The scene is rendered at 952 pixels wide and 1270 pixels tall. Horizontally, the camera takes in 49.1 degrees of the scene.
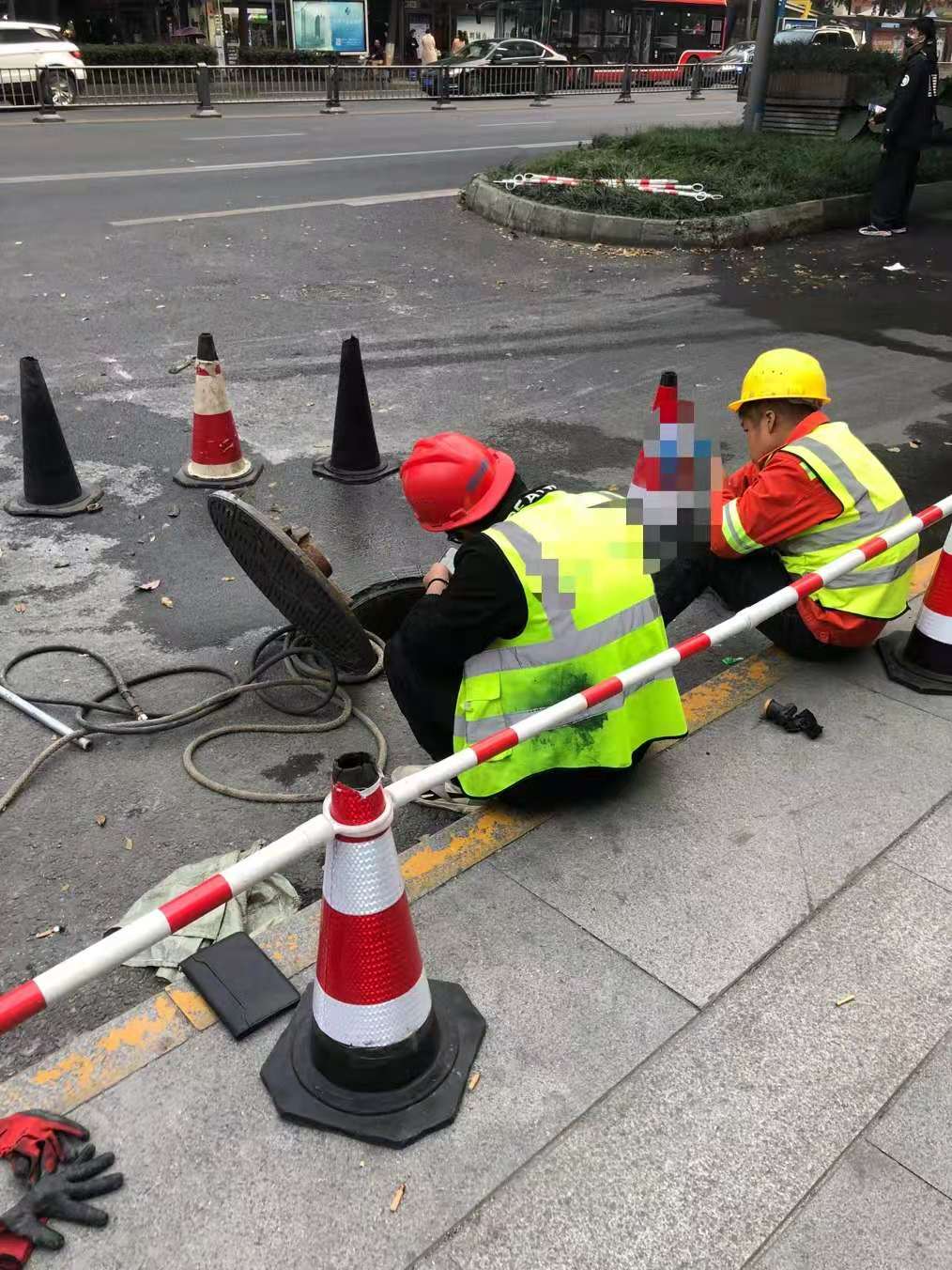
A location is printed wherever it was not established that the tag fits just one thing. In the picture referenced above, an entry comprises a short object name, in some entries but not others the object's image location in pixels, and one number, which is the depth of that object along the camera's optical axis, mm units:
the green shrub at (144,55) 28344
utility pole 15148
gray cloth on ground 2941
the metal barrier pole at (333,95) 24969
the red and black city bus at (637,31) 36531
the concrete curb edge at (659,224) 11945
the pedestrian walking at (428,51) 33969
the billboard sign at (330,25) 32344
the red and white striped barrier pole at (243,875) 1810
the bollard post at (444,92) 27216
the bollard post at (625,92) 30375
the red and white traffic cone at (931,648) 3896
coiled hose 3697
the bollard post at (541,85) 29219
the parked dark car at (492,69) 29578
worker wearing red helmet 2814
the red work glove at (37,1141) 2125
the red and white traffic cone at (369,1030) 2191
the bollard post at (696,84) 32719
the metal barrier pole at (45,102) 21648
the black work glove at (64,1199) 2006
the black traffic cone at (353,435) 6148
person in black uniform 11797
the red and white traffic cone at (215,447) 5973
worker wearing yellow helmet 3752
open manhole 4605
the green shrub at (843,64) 15859
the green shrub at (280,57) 31359
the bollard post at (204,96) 23156
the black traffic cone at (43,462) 5527
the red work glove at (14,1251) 1961
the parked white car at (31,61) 23219
